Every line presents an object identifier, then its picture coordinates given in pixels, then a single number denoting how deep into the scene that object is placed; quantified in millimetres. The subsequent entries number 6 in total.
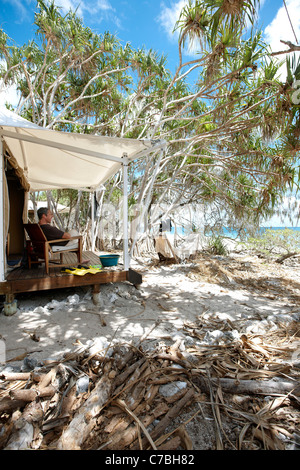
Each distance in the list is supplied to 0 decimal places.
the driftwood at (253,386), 1703
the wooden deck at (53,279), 3227
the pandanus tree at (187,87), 4281
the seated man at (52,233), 3775
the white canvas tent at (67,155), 3207
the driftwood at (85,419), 1300
